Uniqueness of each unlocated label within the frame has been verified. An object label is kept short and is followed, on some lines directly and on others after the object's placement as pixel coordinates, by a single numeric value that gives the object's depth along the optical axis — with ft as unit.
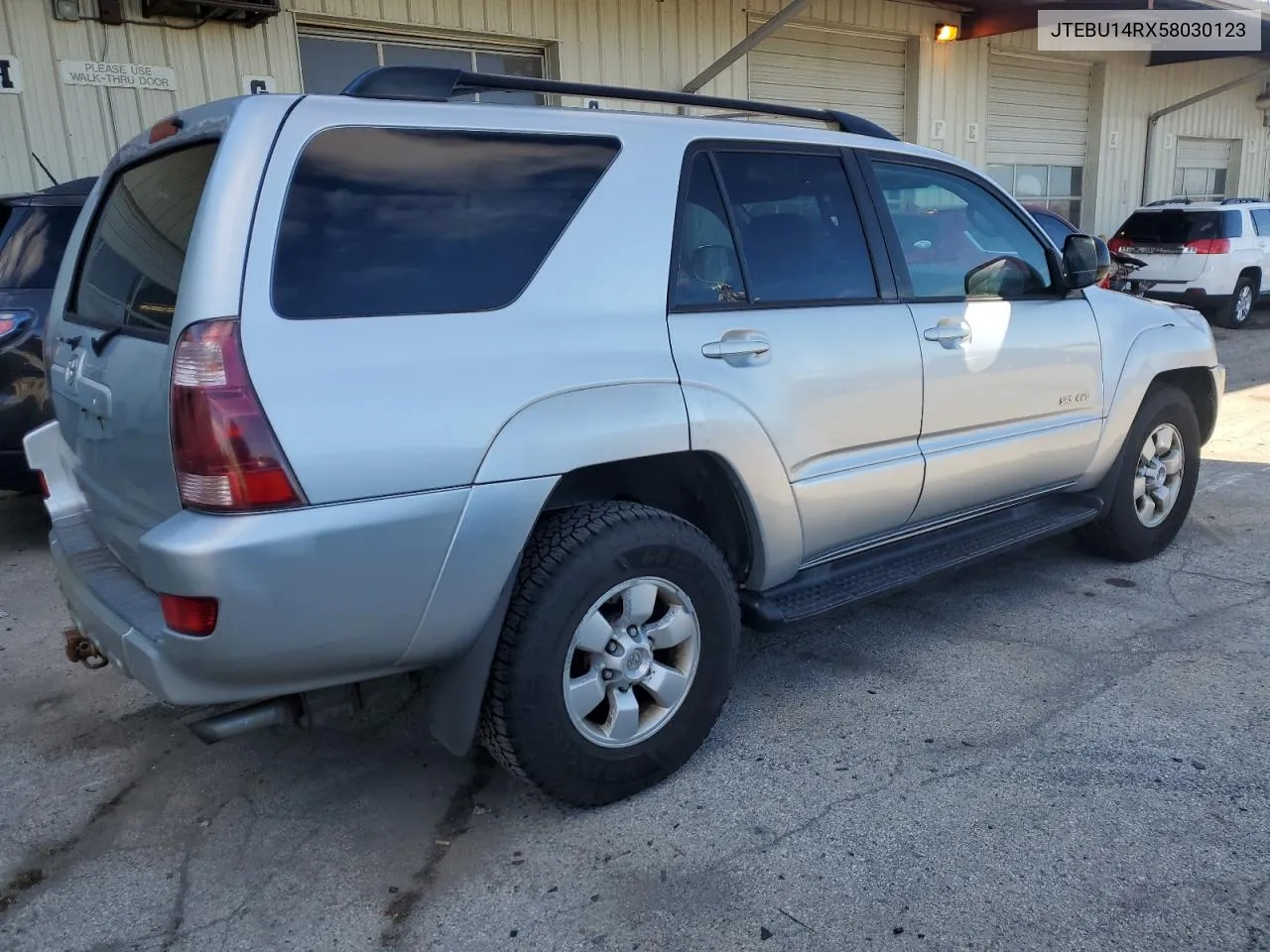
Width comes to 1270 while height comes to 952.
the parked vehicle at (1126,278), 45.16
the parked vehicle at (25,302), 16.26
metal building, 24.94
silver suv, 7.28
